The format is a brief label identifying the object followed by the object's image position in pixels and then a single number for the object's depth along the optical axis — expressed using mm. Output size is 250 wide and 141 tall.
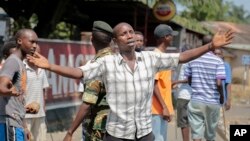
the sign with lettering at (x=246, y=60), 26659
